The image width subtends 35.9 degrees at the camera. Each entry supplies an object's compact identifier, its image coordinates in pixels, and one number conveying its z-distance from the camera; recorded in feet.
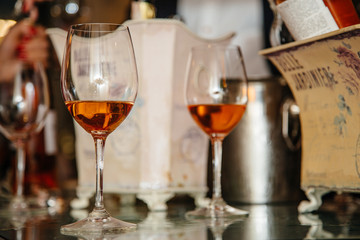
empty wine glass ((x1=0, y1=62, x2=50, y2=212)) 3.61
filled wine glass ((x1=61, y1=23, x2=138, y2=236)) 2.45
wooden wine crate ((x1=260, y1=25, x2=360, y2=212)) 2.57
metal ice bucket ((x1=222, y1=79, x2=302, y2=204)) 3.76
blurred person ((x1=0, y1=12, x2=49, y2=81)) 3.91
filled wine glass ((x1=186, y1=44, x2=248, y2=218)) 3.08
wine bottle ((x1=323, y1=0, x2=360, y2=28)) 2.61
